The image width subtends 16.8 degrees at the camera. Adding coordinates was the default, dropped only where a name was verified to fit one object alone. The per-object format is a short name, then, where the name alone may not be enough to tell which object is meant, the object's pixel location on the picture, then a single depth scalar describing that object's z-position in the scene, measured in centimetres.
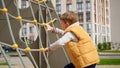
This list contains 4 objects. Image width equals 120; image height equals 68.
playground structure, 335
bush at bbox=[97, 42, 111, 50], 2164
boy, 201
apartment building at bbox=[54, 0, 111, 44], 2427
